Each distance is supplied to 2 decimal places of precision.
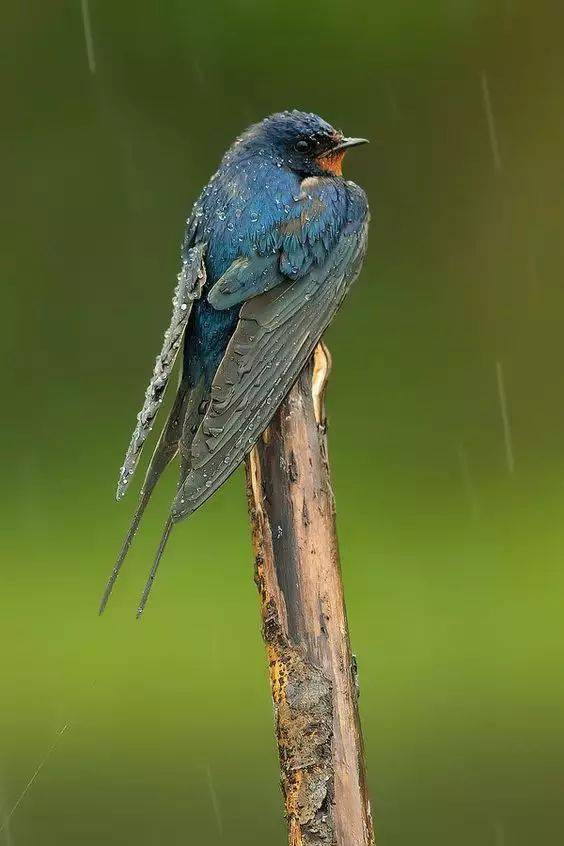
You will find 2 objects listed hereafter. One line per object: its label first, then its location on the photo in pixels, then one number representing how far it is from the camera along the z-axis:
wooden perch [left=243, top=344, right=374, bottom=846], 4.56
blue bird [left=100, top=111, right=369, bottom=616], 4.58
